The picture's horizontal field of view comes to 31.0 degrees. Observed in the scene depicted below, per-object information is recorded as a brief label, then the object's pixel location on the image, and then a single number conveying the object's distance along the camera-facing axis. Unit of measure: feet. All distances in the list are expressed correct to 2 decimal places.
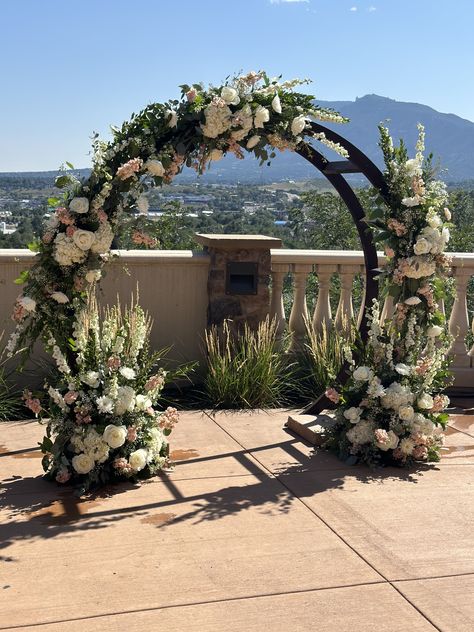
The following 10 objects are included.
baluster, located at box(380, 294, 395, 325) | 29.31
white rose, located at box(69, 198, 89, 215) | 17.37
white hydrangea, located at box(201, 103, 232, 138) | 18.26
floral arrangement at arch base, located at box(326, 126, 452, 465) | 19.99
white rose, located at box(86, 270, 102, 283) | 17.79
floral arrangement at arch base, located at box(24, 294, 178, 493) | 17.83
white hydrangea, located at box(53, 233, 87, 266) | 17.34
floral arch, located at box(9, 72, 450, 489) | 17.79
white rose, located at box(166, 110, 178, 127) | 18.20
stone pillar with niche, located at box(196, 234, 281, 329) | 26.94
